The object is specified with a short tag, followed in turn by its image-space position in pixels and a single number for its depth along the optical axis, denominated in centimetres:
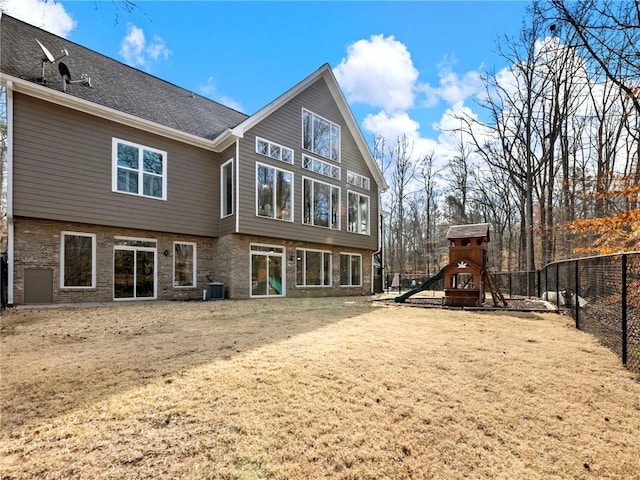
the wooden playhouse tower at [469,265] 1057
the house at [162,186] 921
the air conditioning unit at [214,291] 1177
